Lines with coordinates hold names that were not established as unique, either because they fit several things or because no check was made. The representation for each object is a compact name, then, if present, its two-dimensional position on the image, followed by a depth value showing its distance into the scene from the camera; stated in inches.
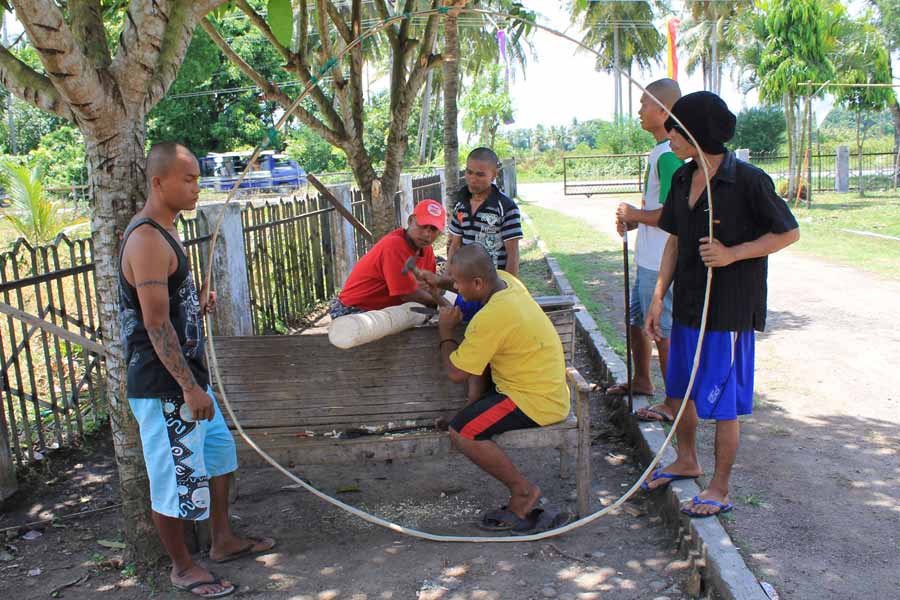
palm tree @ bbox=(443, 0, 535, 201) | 356.4
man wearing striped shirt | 199.6
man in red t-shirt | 184.9
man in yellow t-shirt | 154.6
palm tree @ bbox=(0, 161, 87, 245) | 549.0
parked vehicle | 1360.7
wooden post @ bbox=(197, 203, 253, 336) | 285.0
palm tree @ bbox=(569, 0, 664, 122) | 1925.4
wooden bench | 170.7
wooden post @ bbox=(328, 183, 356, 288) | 431.2
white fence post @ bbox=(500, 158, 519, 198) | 1139.8
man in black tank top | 128.0
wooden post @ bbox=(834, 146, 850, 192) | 1001.5
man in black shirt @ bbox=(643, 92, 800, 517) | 143.9
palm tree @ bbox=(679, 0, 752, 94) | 1673.0
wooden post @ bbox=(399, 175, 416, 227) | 591.2
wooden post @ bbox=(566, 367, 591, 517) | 160.9
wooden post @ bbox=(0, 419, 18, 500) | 180.7
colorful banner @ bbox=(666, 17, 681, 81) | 682.8
